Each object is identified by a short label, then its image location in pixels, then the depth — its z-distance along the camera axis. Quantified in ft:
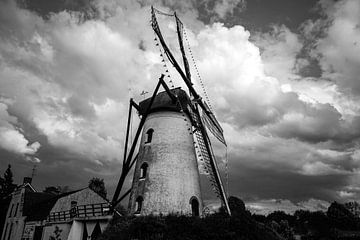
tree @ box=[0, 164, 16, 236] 126.93
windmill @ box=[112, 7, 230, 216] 57.21
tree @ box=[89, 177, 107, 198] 169.07
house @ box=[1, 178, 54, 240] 102.68
